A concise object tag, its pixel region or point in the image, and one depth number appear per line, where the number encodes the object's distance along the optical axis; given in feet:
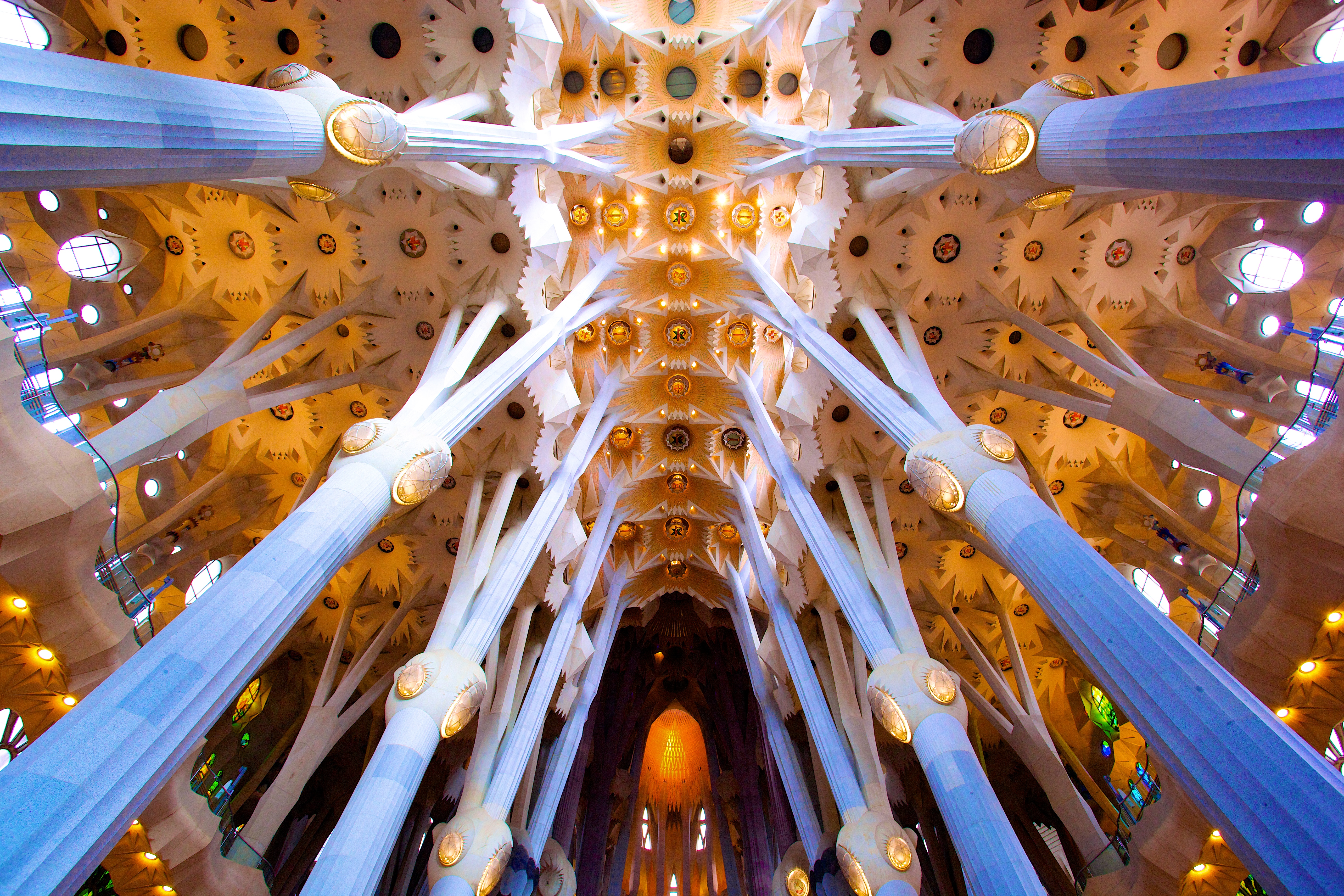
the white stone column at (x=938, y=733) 27.04
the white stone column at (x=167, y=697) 13.23
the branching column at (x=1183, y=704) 13.84
